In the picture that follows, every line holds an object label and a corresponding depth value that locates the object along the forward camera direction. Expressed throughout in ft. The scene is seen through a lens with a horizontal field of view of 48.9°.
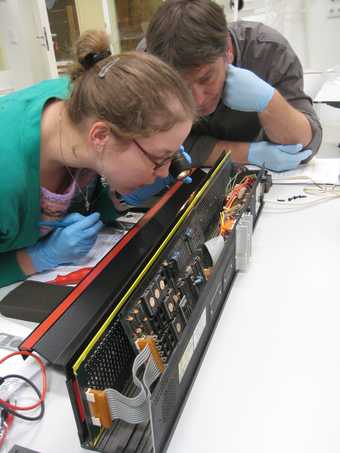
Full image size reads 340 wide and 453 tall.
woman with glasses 2.59
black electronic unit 1.61
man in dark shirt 3.58
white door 9.87
